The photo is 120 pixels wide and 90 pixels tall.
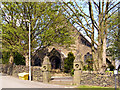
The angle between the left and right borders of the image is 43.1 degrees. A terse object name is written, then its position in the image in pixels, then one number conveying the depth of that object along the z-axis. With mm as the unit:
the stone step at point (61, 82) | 14367
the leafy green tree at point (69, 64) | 24000
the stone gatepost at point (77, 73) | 13289
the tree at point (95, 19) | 13334
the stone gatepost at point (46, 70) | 14977
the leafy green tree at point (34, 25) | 17547
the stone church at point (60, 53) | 26516
